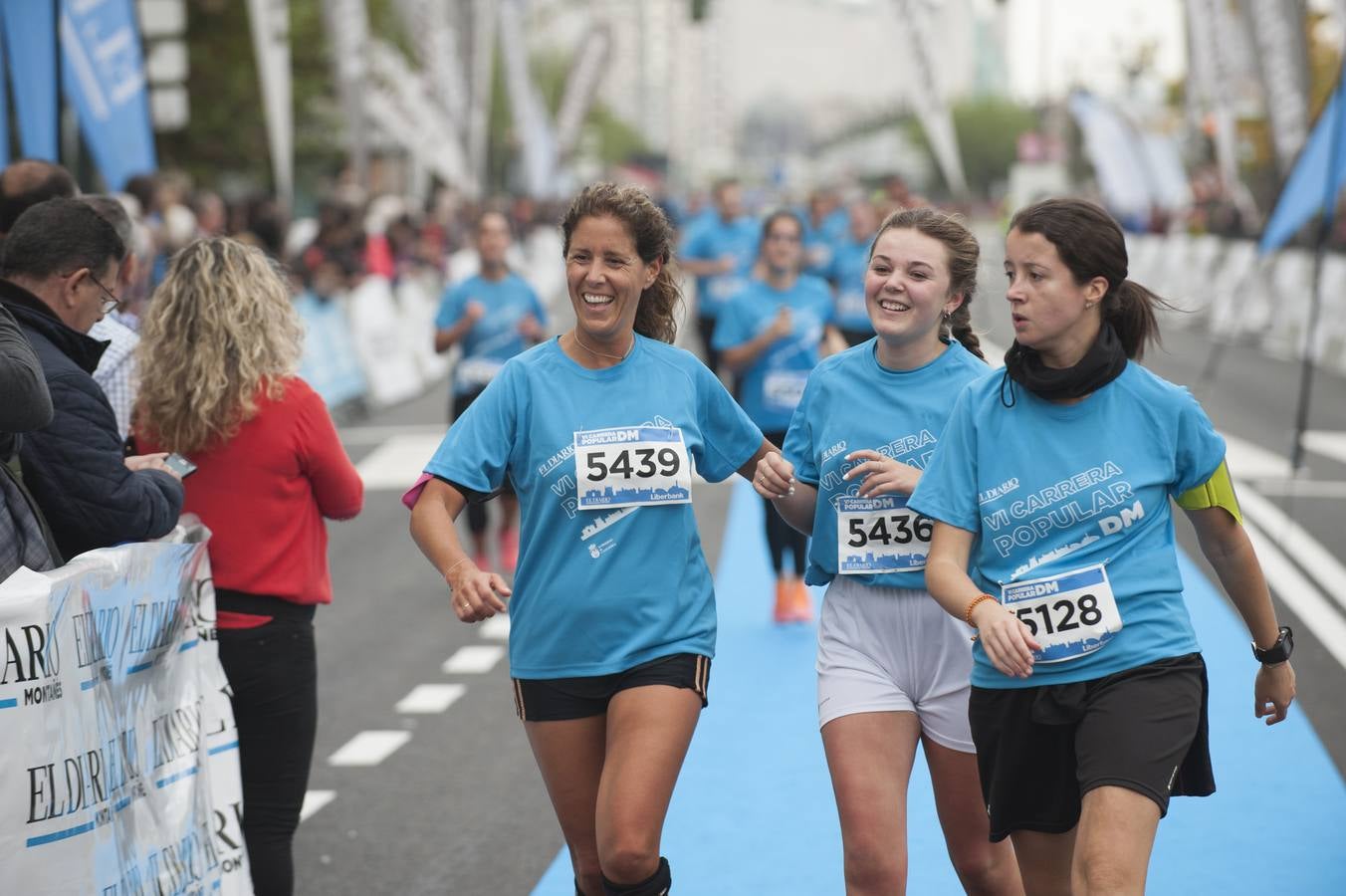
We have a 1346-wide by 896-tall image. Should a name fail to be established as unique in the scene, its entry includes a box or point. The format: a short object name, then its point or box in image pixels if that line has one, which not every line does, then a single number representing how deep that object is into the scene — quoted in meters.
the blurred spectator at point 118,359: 10.71
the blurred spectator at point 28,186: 13.09
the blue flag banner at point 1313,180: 25.17
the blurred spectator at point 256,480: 9.71
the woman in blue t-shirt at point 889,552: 8.80
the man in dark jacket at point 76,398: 8.78
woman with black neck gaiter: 7.82
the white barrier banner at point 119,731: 7.92
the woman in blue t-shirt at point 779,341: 19.55
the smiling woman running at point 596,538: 8.62
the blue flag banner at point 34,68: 25.53
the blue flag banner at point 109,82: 27.92
